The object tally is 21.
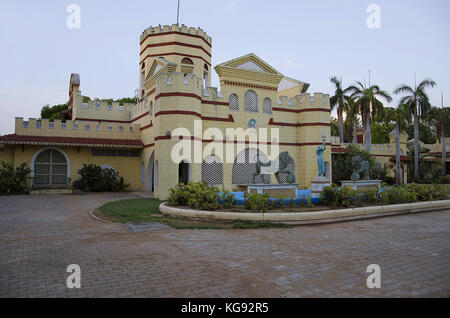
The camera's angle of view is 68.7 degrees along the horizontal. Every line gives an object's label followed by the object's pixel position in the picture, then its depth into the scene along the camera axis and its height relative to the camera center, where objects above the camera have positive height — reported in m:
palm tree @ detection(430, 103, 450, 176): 36.31 +5.82
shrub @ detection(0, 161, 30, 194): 19.55 -0.51
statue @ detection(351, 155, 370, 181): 18.59 +0.35
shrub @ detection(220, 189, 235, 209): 12.72 -1.11
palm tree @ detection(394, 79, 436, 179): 32.53 +7.20
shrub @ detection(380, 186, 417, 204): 14.41 -1.05
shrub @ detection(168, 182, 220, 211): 12.46 -0.97
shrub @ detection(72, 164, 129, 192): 21.80 -0.62
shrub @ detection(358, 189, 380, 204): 14.08 -1.02
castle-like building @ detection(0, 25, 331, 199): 19.28 +2.78
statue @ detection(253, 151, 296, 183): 16.00 +0.33
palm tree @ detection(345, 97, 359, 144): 31.15 +5.79
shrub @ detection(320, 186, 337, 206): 13.40 -0.98
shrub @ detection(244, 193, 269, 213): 12.15 -1.16
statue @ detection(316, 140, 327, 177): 17.64 +0.75
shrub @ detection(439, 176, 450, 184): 34.72 -0.69
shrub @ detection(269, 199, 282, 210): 12.62 -1.25
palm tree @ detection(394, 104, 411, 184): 31.89 +5.48
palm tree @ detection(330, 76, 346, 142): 34.38 +7.63
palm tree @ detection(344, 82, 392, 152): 30.48 +6.57
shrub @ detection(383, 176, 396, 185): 31.33 -0.74
